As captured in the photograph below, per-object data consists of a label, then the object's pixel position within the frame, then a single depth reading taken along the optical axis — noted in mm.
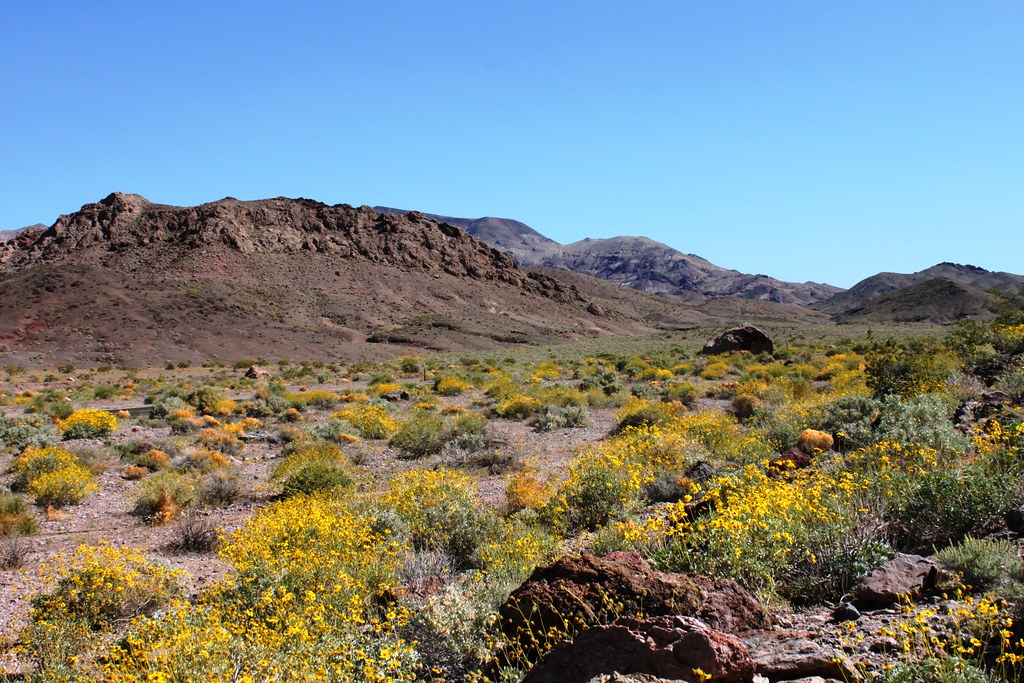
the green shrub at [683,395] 20344
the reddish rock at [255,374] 38625
